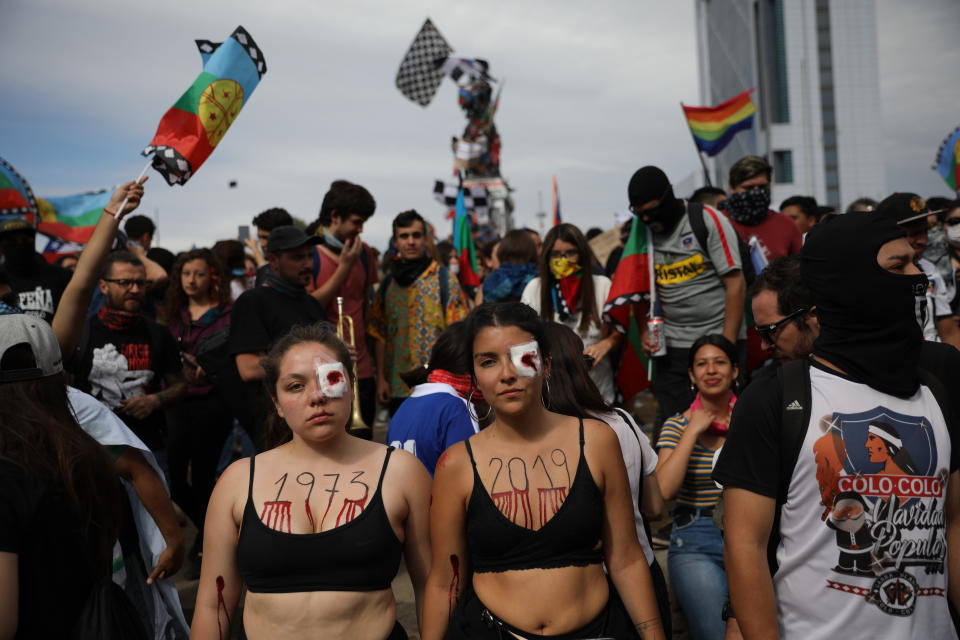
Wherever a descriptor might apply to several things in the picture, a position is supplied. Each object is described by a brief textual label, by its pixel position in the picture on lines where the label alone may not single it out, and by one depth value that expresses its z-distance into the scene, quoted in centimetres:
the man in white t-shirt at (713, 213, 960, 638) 216
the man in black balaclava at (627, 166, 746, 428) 518
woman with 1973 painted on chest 256
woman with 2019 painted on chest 263
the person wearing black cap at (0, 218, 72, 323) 541
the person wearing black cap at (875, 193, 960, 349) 487
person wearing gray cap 218
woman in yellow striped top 394
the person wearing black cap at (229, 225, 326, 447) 473
